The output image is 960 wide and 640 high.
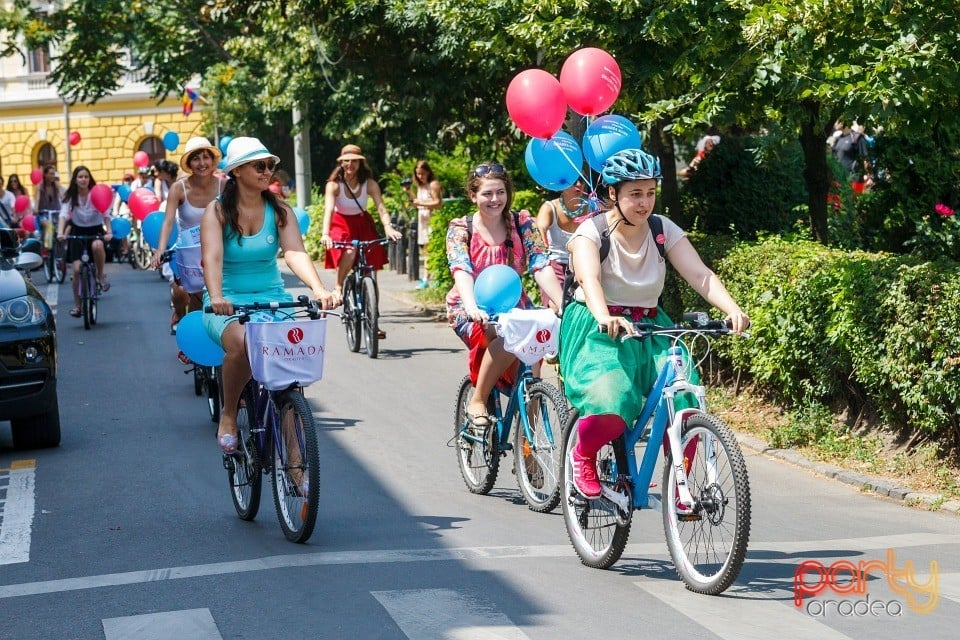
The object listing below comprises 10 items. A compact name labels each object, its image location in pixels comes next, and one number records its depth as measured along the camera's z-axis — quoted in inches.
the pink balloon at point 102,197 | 712.4
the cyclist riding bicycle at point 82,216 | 715.4
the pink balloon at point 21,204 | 1123.9
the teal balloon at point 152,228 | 514.9
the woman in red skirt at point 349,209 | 576.7
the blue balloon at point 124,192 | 994.1
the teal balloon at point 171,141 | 1231.5
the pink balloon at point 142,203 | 610.9
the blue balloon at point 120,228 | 732.0
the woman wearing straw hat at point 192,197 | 447.8
